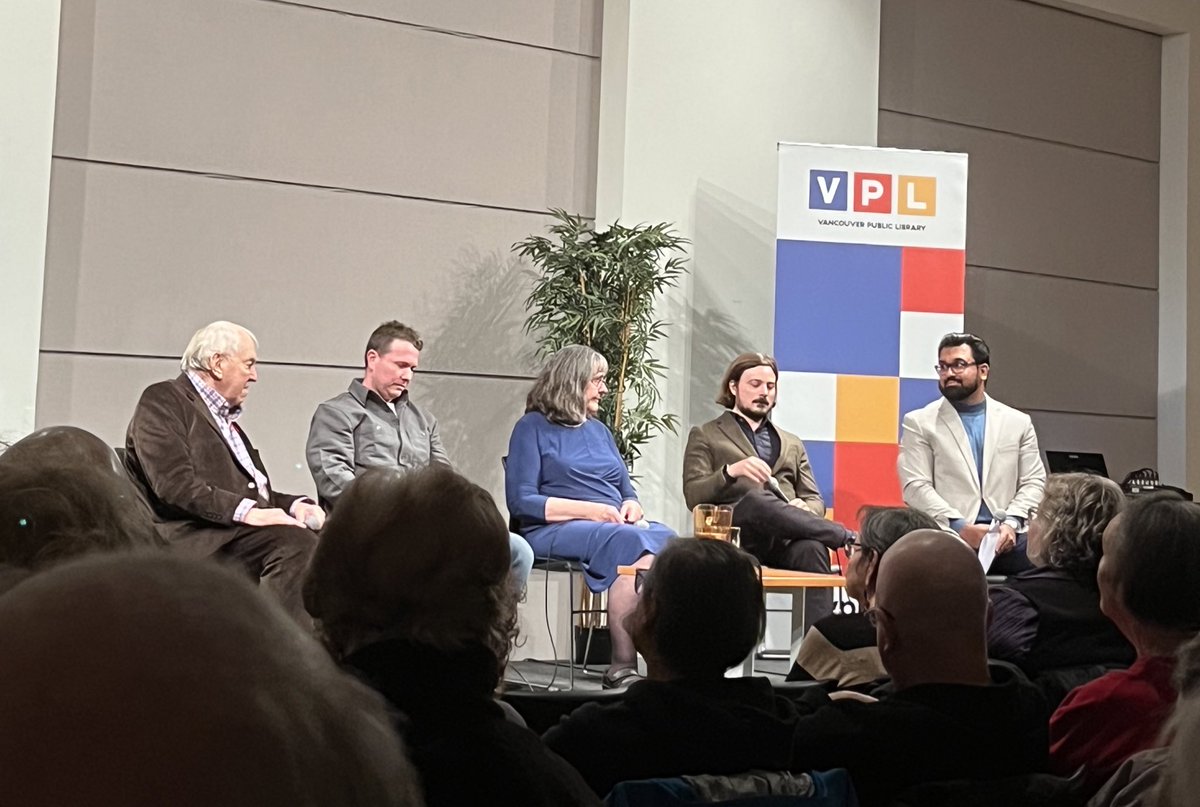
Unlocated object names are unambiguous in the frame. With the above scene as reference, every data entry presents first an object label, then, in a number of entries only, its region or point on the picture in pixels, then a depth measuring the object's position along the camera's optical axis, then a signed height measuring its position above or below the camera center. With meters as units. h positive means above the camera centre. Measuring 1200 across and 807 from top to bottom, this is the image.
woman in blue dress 4.76 -0.14
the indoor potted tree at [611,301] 5.80 +0.68
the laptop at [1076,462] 7.23 +0.06
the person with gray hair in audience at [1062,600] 2.62 -0.27
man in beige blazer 5.79 +0.08
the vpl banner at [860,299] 6.25 +0.80
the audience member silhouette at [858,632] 2.52 -0.33
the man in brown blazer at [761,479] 5.28 -0.08
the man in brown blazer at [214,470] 4.05 -0.11
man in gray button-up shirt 4.78 +0.07
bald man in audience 1.85 -0.35
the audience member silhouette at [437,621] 1.40 -0.21
